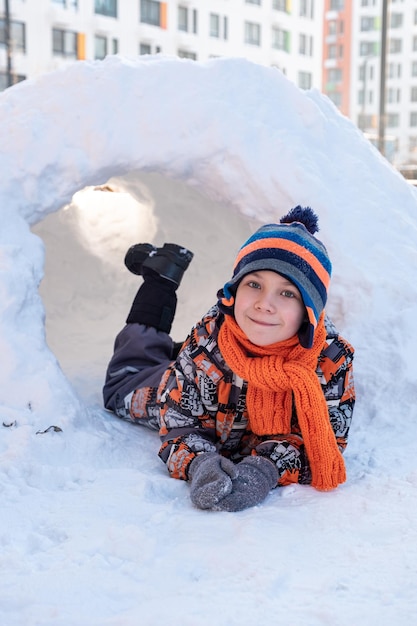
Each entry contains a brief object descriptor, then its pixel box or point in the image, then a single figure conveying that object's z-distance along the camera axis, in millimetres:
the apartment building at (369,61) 34500
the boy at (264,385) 1747
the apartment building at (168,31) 18734
